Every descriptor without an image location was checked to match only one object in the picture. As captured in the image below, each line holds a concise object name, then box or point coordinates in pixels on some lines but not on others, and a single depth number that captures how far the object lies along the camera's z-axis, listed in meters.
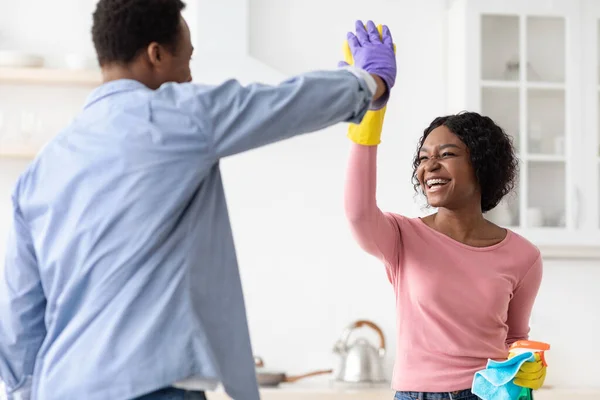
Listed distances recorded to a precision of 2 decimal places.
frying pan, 3.85
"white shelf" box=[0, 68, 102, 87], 3.96
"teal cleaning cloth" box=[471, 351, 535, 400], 1.93
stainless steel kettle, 3.90
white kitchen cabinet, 4.03
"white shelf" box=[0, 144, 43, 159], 3.93
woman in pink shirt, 1.99
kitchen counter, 3.67
